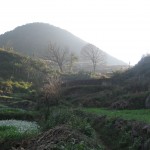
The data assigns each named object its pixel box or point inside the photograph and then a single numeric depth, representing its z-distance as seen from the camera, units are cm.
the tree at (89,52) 6588
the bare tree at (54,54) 5905
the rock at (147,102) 1781
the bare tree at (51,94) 2601
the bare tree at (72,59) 5652
